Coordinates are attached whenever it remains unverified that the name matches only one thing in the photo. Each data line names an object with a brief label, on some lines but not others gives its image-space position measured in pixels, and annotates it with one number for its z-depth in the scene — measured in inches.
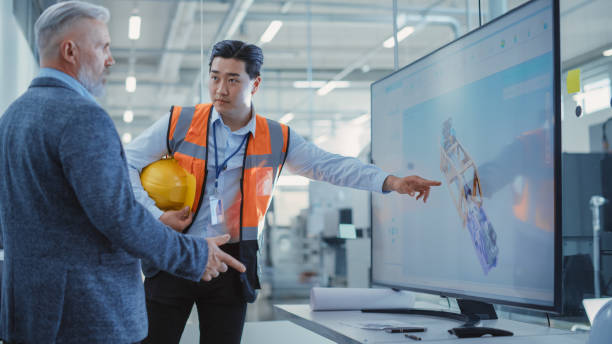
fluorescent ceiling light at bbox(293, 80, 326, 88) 510.5
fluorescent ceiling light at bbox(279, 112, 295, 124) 587.4
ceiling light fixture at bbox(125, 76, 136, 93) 410.6
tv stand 59.5
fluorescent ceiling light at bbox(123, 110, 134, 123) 542.0
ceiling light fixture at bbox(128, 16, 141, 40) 296.8
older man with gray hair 48.8
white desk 56.6
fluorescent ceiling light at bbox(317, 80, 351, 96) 452.1
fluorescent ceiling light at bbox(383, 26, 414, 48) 305.8
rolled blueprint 79.8
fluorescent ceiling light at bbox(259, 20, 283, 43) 309.6
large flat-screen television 56.9
